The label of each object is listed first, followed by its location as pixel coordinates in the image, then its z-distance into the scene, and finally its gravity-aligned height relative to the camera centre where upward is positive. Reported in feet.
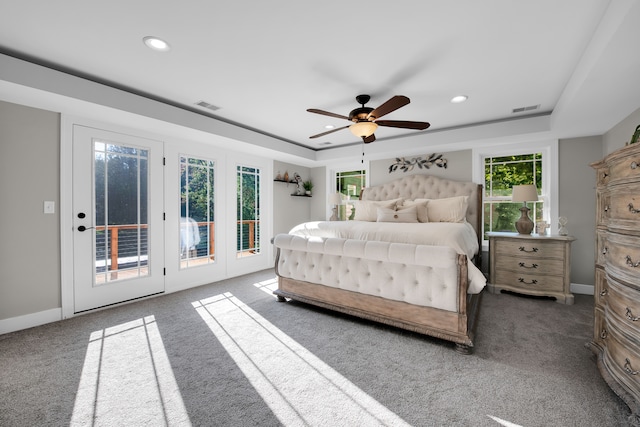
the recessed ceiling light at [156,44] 6.70 +4.28
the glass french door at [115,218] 9.94 -0.15
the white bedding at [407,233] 7.61 -0.72
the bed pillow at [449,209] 12.84 +0.09
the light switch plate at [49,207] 9.18 +0.24
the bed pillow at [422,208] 12.98 +0.14
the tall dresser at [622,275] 4.85 -1.26
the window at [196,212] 13.19 +0.05
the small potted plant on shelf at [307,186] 19.99 +1.92
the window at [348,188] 19.21 +1.74
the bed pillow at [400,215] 12.47 -0.16
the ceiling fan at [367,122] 9.07 +3.19
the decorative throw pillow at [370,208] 14.19 +0.20
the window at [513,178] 12.80 +1.68
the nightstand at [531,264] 11.11 -2.31
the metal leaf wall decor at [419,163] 15.42 +2.87
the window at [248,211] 15.88 +0.10
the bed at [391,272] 7.32 -1.90
